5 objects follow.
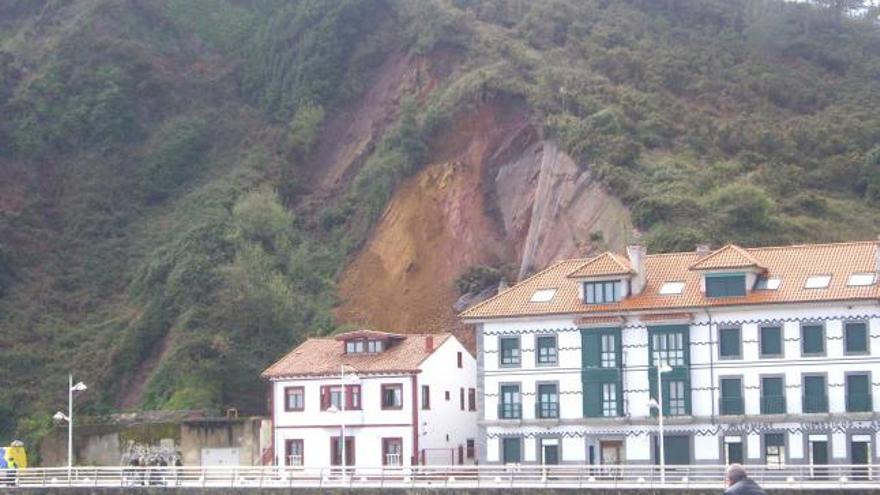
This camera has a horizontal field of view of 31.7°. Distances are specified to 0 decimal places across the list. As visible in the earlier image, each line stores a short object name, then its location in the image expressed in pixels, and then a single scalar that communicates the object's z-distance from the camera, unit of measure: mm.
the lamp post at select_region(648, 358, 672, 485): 60778
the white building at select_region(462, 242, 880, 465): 63312
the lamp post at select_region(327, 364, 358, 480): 69312
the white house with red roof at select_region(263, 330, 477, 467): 71062
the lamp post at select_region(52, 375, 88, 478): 67438
